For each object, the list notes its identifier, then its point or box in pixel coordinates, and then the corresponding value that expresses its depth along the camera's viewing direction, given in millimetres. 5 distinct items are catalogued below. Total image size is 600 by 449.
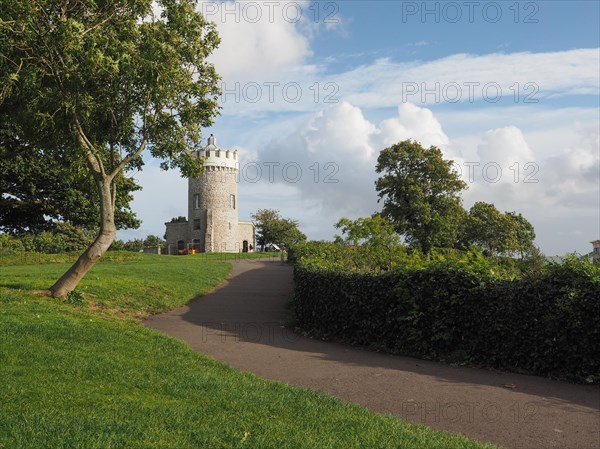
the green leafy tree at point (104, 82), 13781
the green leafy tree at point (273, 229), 79188
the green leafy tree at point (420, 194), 48781
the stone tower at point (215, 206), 73688
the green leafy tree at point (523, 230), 73625
